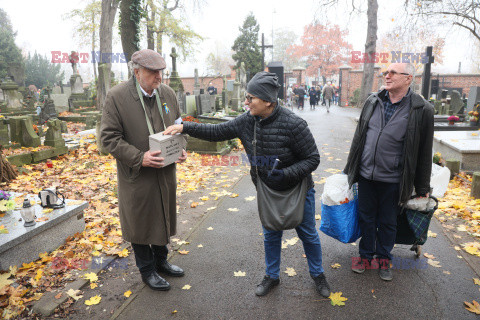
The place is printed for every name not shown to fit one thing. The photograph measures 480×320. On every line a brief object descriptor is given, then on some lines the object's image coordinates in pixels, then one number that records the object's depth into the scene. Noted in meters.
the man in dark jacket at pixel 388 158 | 2.79
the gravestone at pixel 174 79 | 12.77
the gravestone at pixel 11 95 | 12.88
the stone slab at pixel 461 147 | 6.16
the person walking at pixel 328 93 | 20.56
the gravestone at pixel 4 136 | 7.19
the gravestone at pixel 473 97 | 11.93
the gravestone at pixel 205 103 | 11.68
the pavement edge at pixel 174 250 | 2.72
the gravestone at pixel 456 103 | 13.53
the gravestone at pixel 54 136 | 7.42
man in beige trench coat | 2.56
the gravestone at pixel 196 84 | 26.52
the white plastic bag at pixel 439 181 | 3.20
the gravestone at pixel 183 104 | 10.91
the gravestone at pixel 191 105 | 11.02
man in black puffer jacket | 2.54
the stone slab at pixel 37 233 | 3.12
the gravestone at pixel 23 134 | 7.56
